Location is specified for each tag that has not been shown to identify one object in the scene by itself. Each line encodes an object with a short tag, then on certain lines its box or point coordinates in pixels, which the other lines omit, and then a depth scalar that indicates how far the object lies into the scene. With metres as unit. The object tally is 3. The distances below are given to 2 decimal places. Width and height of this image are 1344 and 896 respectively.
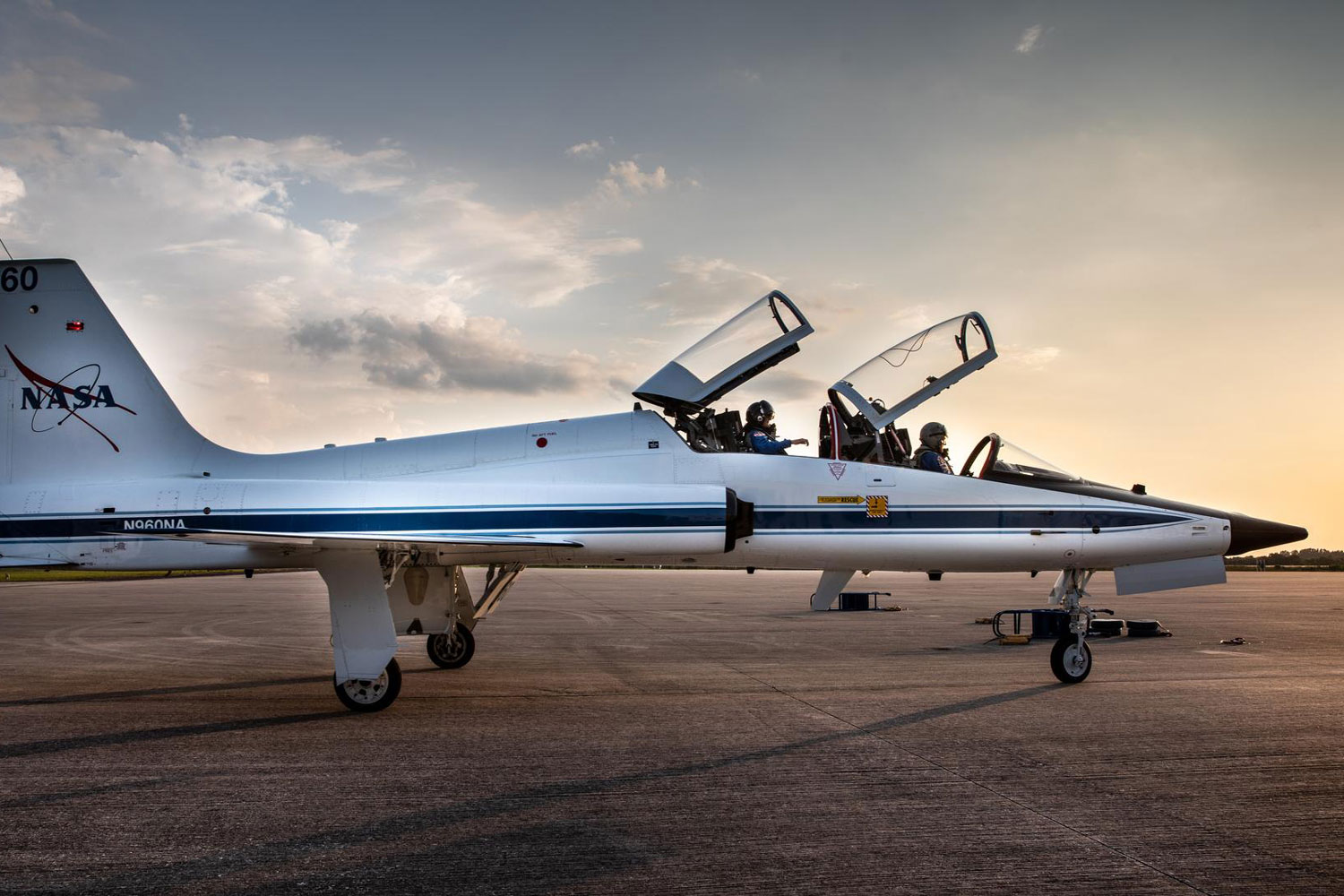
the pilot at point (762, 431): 10.04
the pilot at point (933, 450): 10.22
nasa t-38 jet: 9.56
